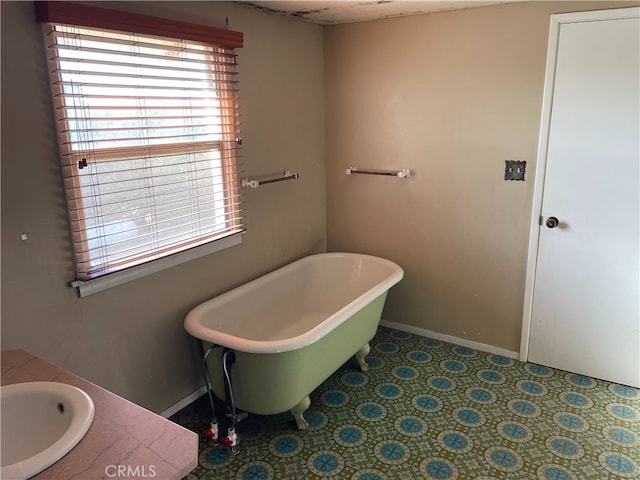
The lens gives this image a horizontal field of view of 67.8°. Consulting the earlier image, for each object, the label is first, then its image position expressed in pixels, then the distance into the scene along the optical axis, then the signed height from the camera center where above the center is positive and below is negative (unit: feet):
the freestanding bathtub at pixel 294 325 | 7.25 -3.49
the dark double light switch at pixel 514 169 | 9.25 -0.79
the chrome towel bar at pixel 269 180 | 9.18 -0.96
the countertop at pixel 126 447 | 3.86 -2.64
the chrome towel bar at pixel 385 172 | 10.51 -0.93
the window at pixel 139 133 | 6.25 +0.01
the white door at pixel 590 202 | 8.13 -1.34
